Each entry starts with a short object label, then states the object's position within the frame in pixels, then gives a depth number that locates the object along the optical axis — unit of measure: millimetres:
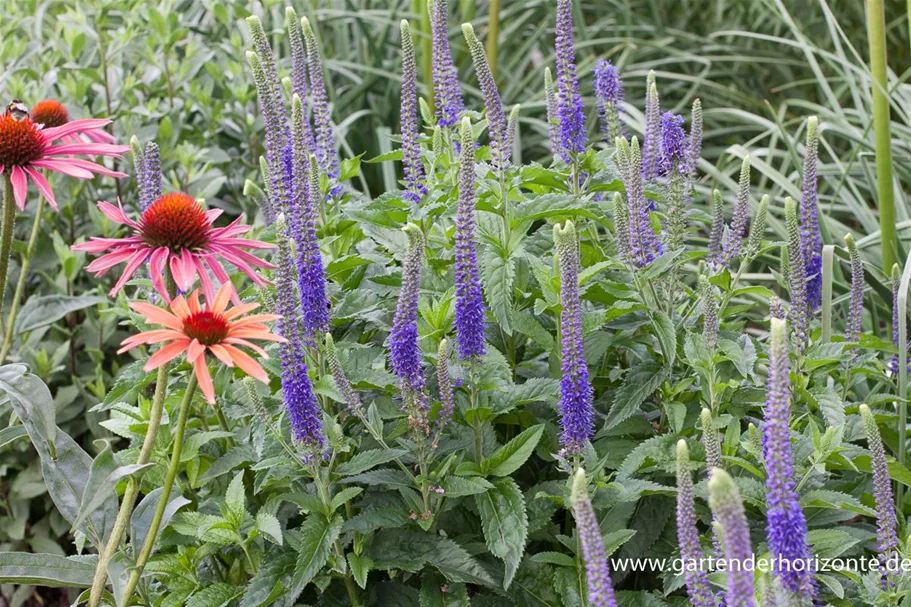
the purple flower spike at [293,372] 1367
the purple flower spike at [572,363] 1332
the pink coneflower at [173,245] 1337
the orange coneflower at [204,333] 1265
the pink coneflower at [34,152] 1391
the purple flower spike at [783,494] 1195
